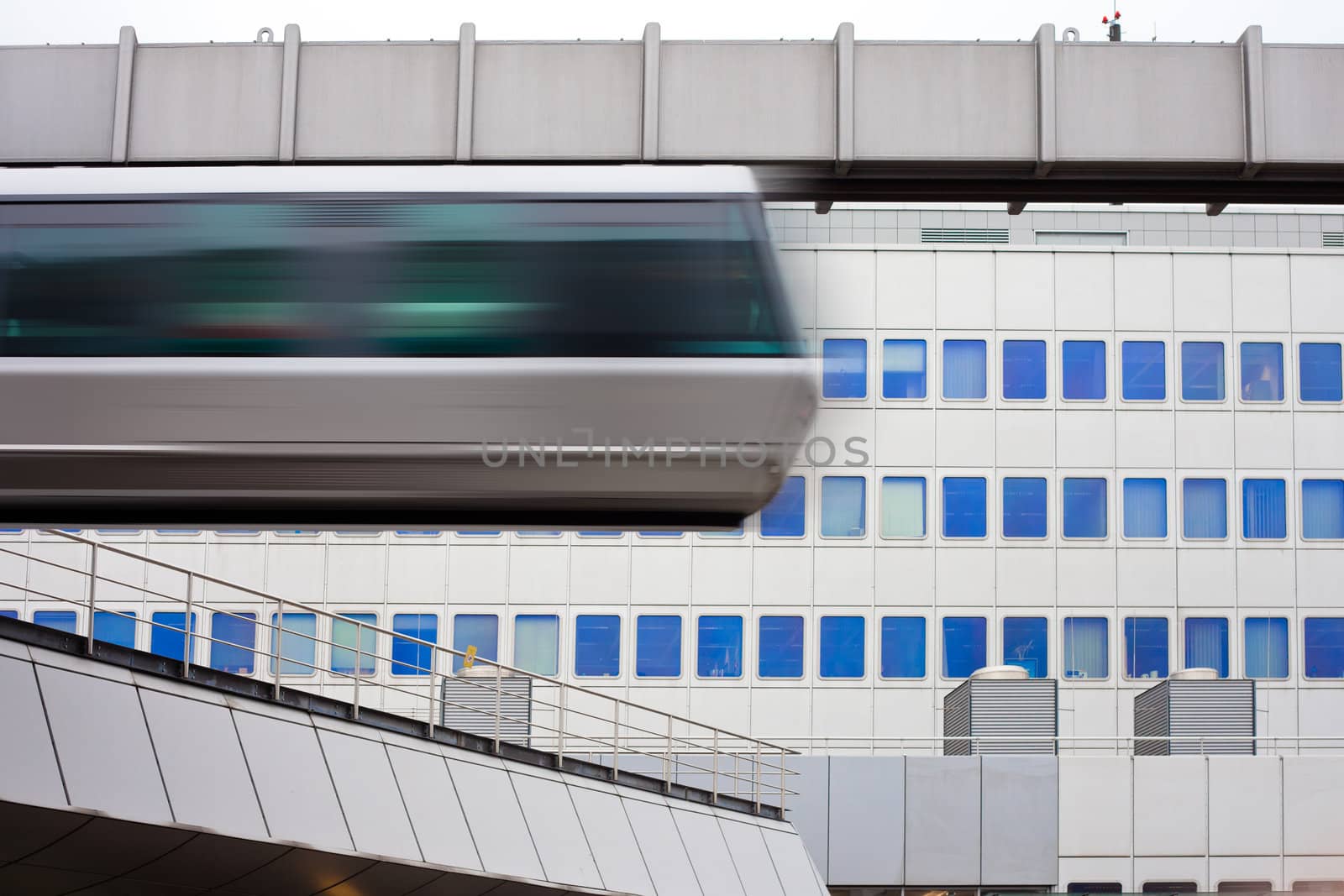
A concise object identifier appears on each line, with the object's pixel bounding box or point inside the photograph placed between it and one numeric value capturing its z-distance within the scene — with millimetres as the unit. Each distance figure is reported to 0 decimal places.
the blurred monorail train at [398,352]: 10969
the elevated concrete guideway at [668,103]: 12484
